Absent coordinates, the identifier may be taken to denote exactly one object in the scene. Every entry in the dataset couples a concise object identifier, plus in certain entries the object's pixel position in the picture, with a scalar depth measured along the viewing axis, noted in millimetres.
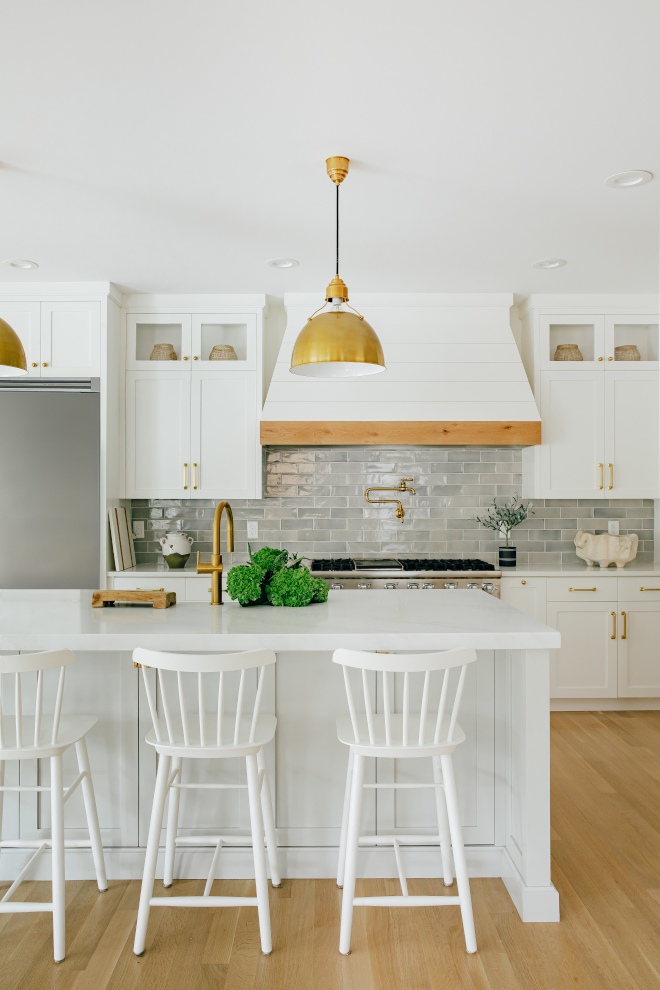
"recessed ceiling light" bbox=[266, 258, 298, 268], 3766
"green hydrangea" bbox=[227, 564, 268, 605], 2584
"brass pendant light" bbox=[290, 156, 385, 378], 2283
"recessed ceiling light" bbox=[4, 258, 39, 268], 3807
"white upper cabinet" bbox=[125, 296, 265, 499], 4473
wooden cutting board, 2625
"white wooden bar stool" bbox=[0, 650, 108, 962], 1958
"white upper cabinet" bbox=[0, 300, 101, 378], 4234
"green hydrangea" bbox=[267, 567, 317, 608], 2617
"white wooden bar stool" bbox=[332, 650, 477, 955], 1919
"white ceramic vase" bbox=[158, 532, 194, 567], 4527
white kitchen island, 2410
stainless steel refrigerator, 4129
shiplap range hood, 4344
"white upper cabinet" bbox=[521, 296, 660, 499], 4465
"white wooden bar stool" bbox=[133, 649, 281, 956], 1924
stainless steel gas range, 4238
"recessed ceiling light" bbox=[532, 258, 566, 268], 3787
